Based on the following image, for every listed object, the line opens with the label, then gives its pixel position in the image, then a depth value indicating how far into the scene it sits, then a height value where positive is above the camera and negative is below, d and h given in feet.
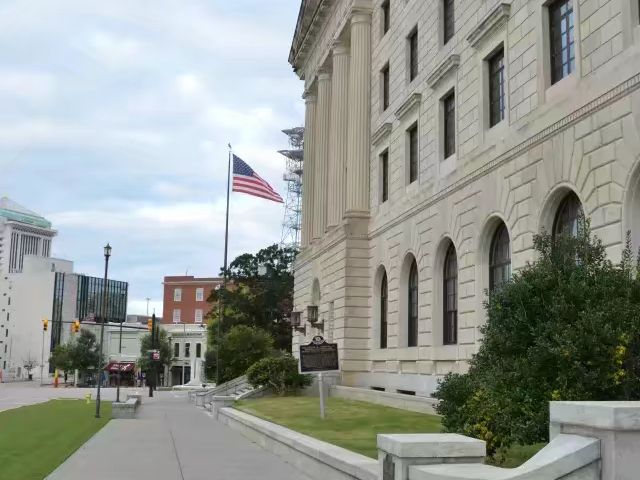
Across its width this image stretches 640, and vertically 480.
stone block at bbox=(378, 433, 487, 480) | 23.00 -3.16
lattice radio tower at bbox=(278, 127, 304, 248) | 280.72 +64.41
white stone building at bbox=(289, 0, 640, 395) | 52.37 +18.04
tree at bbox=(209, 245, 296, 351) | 218.59 +13.78
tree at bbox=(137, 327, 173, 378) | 269.85 -3.11
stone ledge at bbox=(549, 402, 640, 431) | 17.40 -1.52
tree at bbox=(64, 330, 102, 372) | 315.17 -5.83
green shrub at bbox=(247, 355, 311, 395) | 105.91 -4.56
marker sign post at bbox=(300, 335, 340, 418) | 67.62 -1.18
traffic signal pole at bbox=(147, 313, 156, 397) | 174.95 -7.93
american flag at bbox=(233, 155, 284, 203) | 135.85 +28.87
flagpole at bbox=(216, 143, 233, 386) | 150.28 +17.39
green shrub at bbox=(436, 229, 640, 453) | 27.93 +0.27
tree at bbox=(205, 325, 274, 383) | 155.12 -1.51
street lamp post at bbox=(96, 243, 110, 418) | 93.27 +10.07
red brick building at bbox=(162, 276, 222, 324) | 383.04 +21.56
